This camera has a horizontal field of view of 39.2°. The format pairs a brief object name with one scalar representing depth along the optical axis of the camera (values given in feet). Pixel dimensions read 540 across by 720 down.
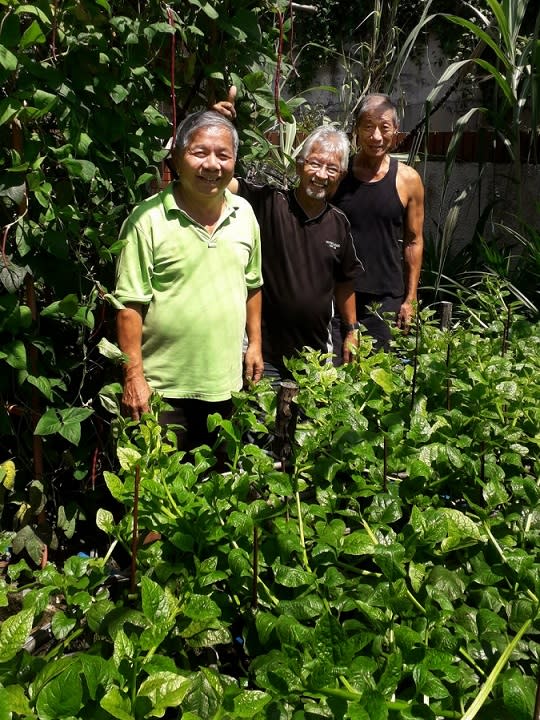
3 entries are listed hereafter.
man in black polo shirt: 8.75
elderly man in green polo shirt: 6.68
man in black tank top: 9.81
